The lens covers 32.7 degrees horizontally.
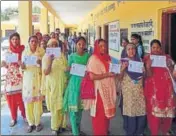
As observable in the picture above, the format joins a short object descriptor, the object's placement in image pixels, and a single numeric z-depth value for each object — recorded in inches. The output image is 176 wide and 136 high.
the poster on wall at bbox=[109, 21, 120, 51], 315.1
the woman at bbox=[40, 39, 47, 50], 173.2
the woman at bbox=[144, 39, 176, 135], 137.6
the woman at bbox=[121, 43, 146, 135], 136.1
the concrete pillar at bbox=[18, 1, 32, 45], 301.3
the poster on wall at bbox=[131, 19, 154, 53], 207.6
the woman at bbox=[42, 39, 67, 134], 148.6
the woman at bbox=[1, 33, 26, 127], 170.5
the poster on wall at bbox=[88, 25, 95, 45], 580.7
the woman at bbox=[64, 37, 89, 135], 143.3
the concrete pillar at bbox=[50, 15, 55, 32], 734.3
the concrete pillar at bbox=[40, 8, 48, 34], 509.4
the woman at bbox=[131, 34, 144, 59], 169.2
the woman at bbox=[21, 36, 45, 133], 163.5
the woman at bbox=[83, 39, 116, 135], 137.5
